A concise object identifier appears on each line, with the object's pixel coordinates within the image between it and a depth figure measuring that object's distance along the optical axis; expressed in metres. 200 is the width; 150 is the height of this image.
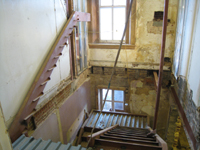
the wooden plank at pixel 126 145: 3.12
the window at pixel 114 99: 6.40
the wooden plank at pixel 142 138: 3.73
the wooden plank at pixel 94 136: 3.27
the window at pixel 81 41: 4.82
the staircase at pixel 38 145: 2.08
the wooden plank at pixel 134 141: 3.40
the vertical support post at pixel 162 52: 3.20
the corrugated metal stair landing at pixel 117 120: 5.42
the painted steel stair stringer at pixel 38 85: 2.50
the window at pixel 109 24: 5.51
